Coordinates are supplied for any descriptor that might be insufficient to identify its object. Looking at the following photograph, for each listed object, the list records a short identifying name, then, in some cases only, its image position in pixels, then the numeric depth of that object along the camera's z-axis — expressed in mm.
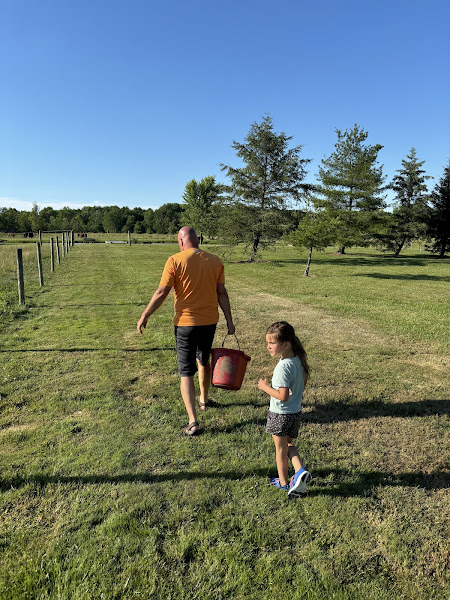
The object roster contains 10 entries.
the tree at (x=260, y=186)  25031
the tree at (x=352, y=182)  22922
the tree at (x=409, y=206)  35312
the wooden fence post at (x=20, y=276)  9117
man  3682
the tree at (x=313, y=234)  17125
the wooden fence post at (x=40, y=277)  12623
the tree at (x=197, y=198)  50312
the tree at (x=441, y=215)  35969
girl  2785
